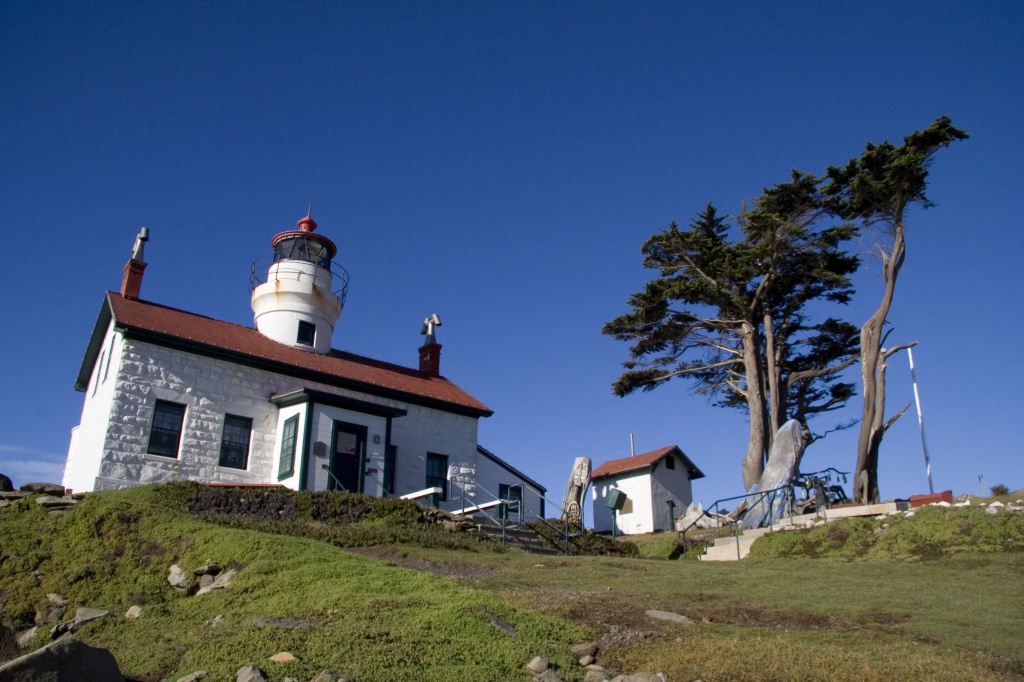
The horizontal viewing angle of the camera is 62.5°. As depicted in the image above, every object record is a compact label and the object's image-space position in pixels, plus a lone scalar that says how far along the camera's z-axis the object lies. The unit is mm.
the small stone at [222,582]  11188
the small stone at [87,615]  10633
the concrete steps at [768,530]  18656
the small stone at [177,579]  11633
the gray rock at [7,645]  7922
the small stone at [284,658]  7767
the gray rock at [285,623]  8859
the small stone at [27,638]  10195
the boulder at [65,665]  6059
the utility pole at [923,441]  27944
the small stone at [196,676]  7520
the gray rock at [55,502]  15352
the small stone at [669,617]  9675
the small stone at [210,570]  11656
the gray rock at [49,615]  11234
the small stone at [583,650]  8383
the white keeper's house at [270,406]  21328
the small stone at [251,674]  7289
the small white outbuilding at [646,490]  33125
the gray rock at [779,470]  22203
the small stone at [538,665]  7938
